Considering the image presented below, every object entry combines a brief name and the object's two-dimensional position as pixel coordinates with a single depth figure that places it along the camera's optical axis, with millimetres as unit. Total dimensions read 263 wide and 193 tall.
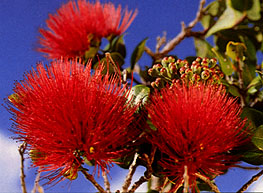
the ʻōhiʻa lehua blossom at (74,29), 562
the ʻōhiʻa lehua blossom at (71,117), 388
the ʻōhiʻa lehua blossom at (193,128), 386
